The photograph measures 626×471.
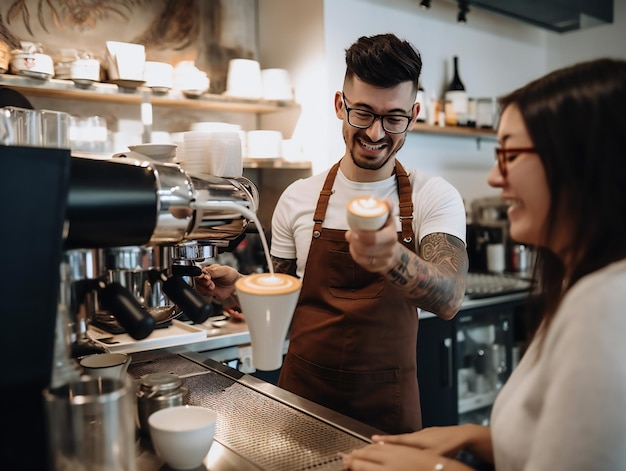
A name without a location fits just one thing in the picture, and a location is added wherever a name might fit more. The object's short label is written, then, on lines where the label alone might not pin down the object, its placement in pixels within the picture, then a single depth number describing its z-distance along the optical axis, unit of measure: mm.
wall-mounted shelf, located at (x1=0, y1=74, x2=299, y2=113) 2535
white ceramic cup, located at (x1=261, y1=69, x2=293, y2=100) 3217
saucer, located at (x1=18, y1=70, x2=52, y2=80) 2489
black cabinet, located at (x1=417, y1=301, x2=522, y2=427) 3090
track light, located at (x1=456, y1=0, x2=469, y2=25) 3539
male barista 1725
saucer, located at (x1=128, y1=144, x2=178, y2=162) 1608
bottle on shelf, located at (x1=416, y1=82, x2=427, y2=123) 3660
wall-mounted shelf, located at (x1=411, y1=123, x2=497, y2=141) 3681
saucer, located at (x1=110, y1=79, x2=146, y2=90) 2762
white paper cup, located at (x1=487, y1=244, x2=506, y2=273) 4059
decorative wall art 2814
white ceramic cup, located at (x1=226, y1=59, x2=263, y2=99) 3135
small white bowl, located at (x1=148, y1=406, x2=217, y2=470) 1006
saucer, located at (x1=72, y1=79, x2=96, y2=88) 2615
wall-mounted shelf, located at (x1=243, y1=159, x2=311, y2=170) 3109
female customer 831
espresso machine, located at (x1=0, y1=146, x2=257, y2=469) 882
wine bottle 3875
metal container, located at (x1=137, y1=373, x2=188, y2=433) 1160
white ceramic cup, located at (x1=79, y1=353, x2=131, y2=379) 1246
